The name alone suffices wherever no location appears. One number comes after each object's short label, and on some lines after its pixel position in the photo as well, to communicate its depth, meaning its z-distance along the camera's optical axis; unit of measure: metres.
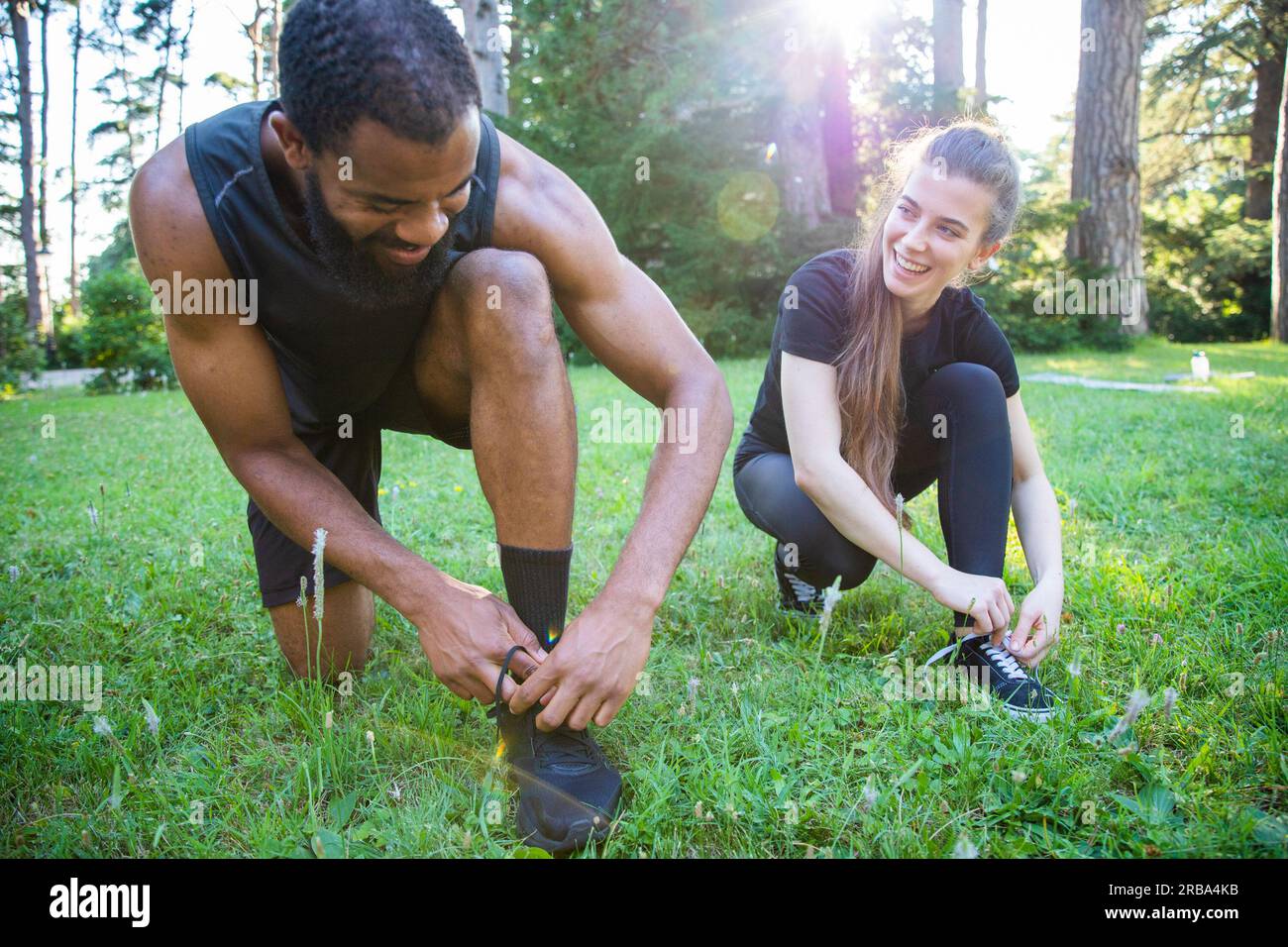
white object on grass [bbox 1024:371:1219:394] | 7.31
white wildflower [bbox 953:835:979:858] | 1.19
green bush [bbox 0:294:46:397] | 11.56
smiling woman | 2.06
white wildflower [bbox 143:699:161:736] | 1.71
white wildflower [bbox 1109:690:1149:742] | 1.42
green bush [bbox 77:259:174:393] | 12.80
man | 1.51
